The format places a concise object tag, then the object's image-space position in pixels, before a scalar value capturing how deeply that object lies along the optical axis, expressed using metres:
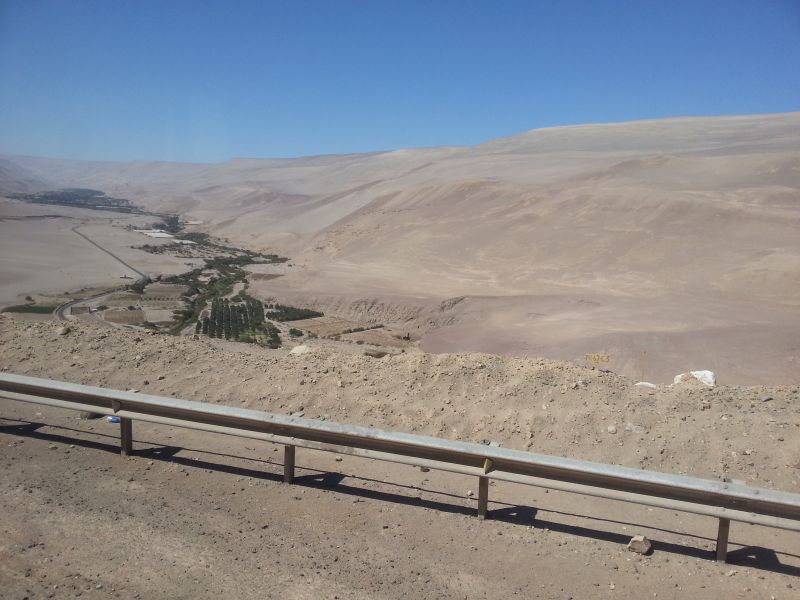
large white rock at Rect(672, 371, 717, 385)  12.41
